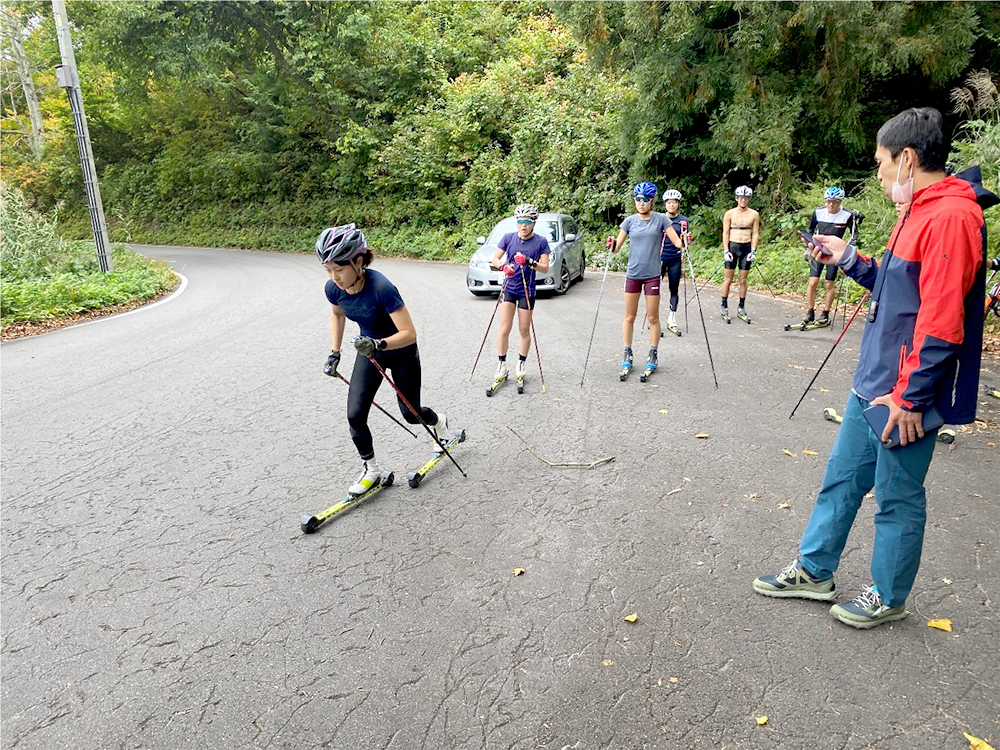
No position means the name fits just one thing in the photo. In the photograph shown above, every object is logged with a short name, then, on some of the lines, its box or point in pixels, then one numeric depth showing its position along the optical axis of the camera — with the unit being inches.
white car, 551.5
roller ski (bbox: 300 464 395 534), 167.2
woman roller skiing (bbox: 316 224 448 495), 168.9
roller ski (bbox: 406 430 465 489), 194.1
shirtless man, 411.2
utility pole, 593.6
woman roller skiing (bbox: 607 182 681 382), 290.7
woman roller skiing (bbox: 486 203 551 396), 289.9
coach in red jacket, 103.7
